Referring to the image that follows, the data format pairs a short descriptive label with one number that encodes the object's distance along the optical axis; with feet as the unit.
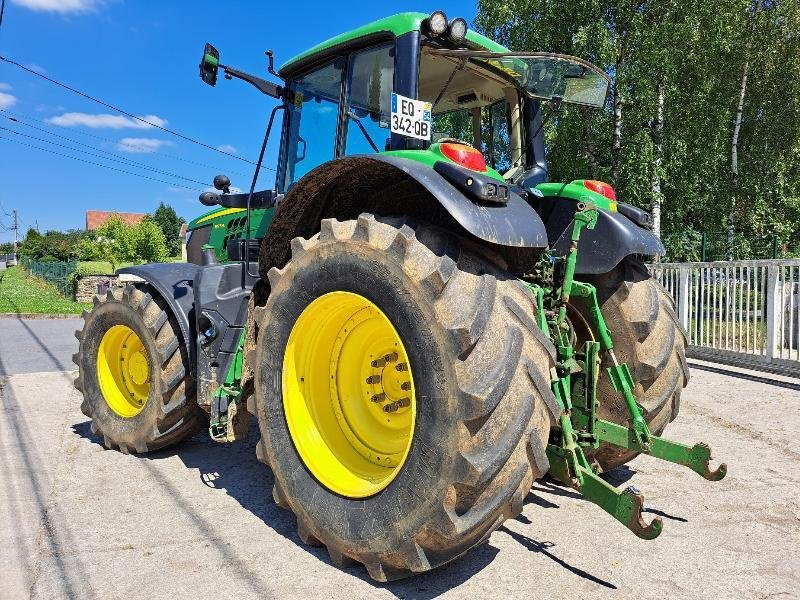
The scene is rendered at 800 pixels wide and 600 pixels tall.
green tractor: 7.08
